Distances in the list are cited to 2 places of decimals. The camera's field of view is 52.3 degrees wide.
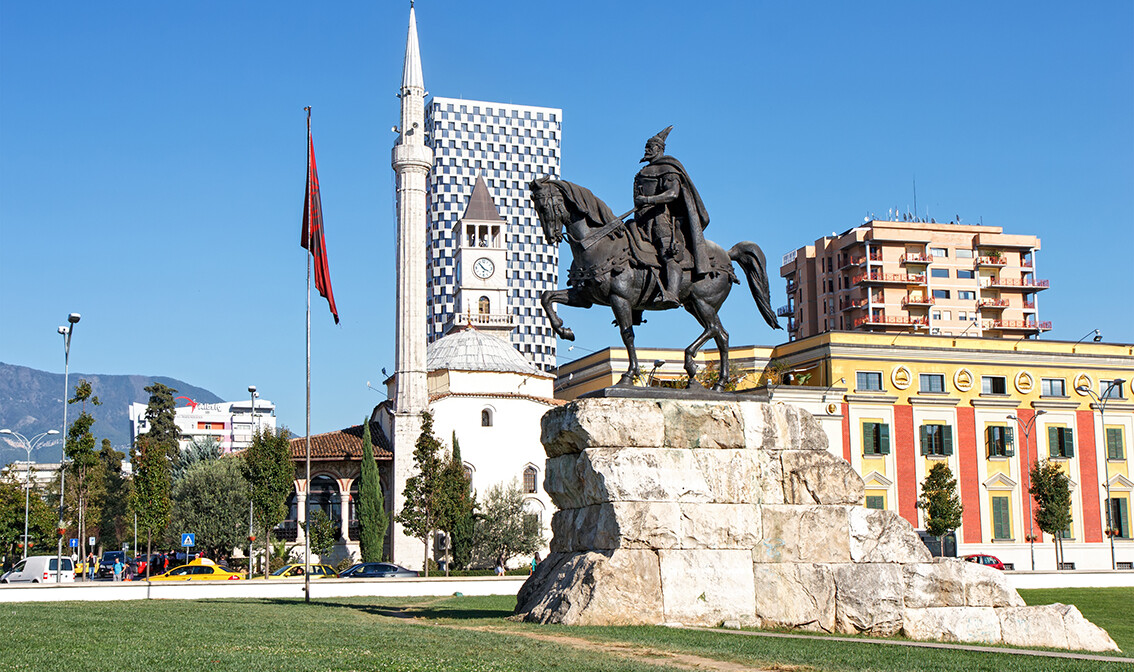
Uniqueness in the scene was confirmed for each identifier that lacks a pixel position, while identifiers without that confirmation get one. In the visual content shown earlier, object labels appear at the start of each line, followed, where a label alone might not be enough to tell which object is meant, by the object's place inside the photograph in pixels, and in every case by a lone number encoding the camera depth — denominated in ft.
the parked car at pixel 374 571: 149.79
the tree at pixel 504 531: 186.70
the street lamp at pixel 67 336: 131.75
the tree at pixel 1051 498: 183.52
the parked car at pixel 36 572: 145.79
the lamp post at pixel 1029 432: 192.85
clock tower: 295.07
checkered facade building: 518.78
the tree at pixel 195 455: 223.10
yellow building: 201.57
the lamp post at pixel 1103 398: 206.49
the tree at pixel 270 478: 143.02
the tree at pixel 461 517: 166.09
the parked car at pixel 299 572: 152.44
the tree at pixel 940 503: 181.78
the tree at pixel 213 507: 197.06
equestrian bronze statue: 53.65
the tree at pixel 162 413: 269.85
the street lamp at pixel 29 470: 170.77
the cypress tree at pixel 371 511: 195.42
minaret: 209.36
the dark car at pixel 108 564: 187.54
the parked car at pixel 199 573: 136.36
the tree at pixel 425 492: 160.35
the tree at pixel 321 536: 187.42
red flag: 106.01
